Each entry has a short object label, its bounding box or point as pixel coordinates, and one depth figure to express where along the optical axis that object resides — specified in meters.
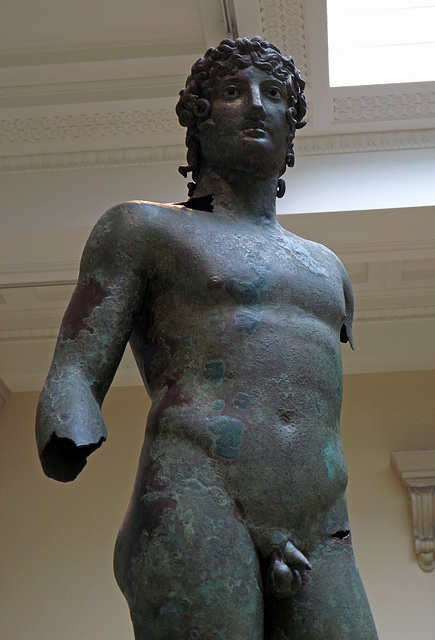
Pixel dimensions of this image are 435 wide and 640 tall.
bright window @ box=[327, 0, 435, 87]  7.86
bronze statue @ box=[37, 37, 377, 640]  2.10
